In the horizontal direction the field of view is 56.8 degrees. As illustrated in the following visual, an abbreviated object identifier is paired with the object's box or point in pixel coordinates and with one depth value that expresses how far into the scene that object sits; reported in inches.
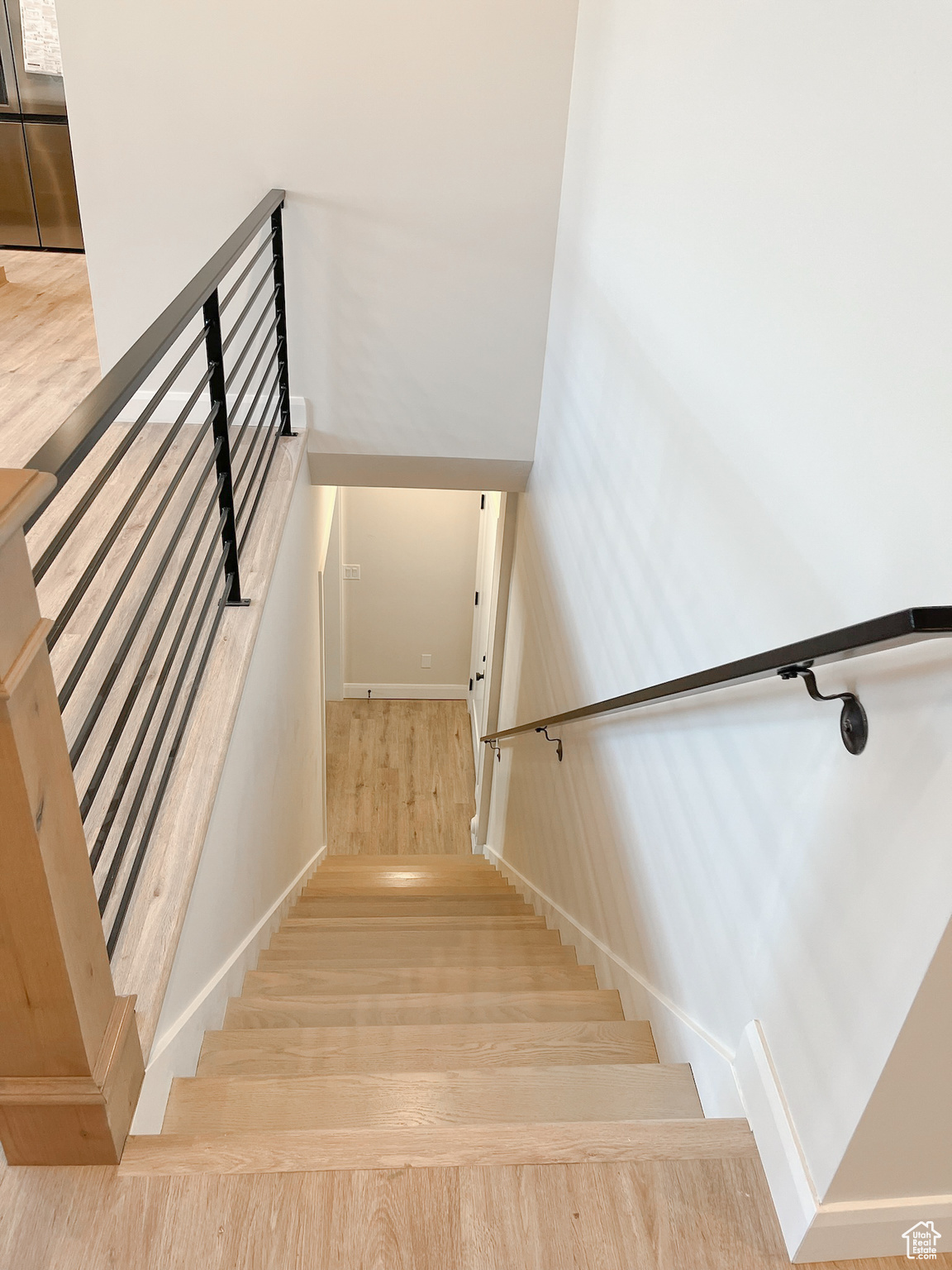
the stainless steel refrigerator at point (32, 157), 199.2
